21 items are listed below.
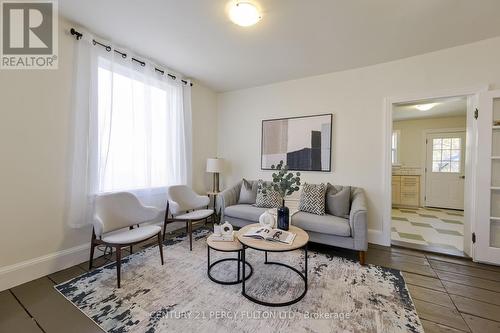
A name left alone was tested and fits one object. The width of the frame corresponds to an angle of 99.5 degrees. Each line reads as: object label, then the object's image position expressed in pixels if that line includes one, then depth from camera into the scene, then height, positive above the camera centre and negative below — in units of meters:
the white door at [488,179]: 2.41 -0.13
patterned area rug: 1.52 -1.14
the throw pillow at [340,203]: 2.94 -0.52
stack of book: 2.16 -0.76
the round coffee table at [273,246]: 1.76 -0.71
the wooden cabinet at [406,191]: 5.54 -0.64
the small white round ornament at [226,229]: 2.19 -0.68
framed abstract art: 3.43 +0.39
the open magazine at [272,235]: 1.97 -0.68
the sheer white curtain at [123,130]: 2.35 +0.43
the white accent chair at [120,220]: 2.09 -0.66
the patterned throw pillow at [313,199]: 2.97 -0.49
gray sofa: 2.43 -0.75
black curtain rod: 2.27 +1.38
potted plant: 2.29 -0.27
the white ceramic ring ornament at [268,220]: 2.31 -0.61
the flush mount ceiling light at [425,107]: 4.26 +1.23
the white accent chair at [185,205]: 2.92 -0.64
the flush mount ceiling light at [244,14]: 1.90 +1.41
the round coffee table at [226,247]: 1.97 -0.79
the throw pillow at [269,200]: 3.36 -0.57
